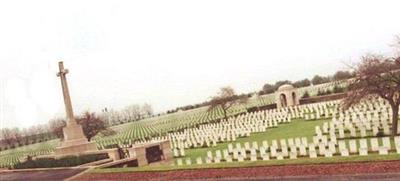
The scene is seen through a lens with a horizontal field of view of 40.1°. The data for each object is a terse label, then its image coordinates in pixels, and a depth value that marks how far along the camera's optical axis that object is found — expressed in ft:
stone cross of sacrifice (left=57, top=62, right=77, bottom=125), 97.30
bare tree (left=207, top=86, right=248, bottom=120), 191.11
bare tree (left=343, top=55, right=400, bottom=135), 77.71
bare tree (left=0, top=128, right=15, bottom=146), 341.21
